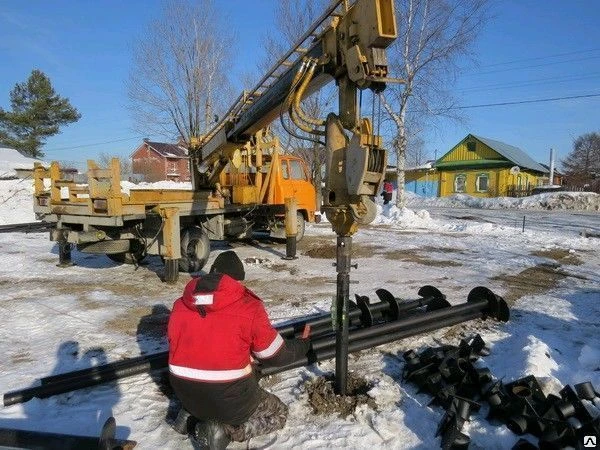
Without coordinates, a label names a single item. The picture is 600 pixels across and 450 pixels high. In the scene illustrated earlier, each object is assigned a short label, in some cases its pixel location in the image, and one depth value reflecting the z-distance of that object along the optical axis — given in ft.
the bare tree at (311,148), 71.58
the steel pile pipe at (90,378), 11.61
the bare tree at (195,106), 77.71
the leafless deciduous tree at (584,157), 194.42
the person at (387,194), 81.41
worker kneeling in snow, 8.72
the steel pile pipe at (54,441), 8.42
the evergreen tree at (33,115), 118.62
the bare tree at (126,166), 195.22
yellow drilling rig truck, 10.83
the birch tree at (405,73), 63.21
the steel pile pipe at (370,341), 12.82
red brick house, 164.25
